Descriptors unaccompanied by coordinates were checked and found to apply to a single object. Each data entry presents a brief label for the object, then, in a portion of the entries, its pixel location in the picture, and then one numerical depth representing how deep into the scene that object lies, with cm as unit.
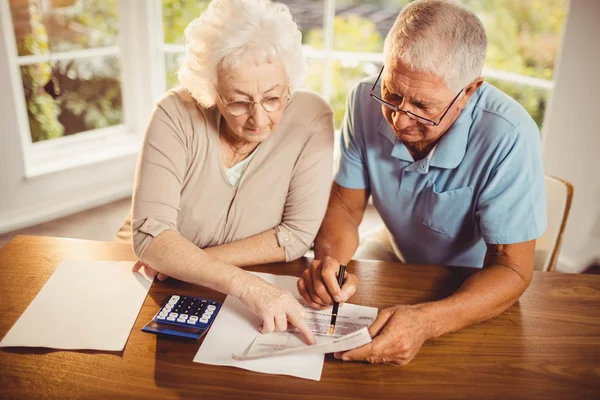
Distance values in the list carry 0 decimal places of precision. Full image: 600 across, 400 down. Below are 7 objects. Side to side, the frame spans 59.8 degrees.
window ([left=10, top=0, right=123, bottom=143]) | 308
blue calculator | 114
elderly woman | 131
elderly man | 124
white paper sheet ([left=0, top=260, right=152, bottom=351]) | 111
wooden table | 101
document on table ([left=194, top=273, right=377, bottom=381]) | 107
